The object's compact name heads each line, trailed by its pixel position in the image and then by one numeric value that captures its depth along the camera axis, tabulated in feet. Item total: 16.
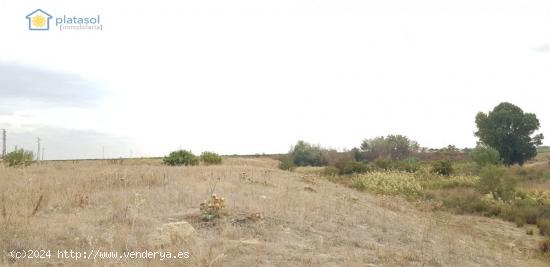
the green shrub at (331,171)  96.63
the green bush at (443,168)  97.09
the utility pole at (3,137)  89.38
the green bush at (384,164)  108.37
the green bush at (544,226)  44.91
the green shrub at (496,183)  65.58
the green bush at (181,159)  68.85
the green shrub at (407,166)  102.99
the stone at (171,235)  20.35
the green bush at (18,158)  56.68
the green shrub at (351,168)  98.45
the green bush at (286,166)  98.63
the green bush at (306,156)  160.25
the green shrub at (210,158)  76.68
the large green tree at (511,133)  157.17
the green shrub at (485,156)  74.43
